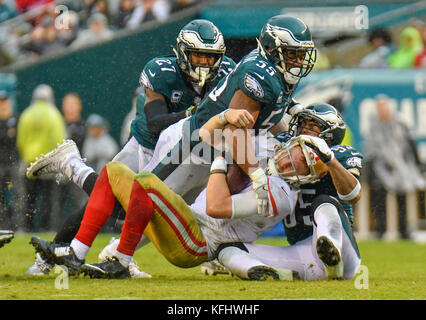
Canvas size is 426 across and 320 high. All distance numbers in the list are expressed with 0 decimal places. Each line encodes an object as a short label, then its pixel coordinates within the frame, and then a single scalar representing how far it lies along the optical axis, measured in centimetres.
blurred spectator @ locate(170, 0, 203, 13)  1905
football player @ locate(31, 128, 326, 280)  892
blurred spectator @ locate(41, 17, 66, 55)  2034
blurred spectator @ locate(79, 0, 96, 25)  1972
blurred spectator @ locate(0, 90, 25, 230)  1544
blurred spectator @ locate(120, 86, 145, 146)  1747
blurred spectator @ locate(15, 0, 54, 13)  2170
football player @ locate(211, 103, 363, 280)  891
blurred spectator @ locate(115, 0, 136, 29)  1937
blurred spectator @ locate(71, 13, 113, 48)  1944
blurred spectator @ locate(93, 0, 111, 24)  1947
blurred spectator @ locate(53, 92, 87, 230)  1753
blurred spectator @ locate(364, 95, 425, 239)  1972
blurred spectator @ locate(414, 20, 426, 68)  2072
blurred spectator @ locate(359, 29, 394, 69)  2023
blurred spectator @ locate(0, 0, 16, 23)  2203
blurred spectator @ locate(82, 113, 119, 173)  1866
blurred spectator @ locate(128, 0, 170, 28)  1877
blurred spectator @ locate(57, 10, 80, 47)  2006
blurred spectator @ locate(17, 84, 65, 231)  1744
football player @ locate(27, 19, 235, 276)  1064
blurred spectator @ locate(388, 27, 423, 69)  2072
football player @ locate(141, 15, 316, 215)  906
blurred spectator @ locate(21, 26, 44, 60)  2087
